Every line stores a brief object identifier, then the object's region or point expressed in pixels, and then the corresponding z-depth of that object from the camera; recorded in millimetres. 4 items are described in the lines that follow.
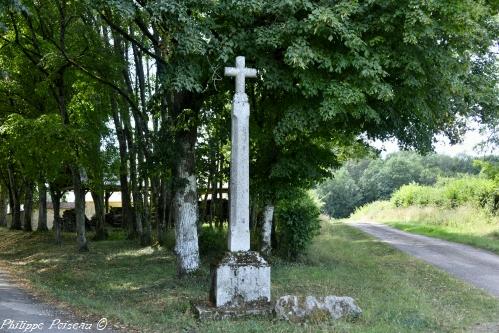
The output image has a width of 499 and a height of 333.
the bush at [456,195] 29250
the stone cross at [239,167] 9141
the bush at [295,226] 16938
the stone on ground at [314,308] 8289
